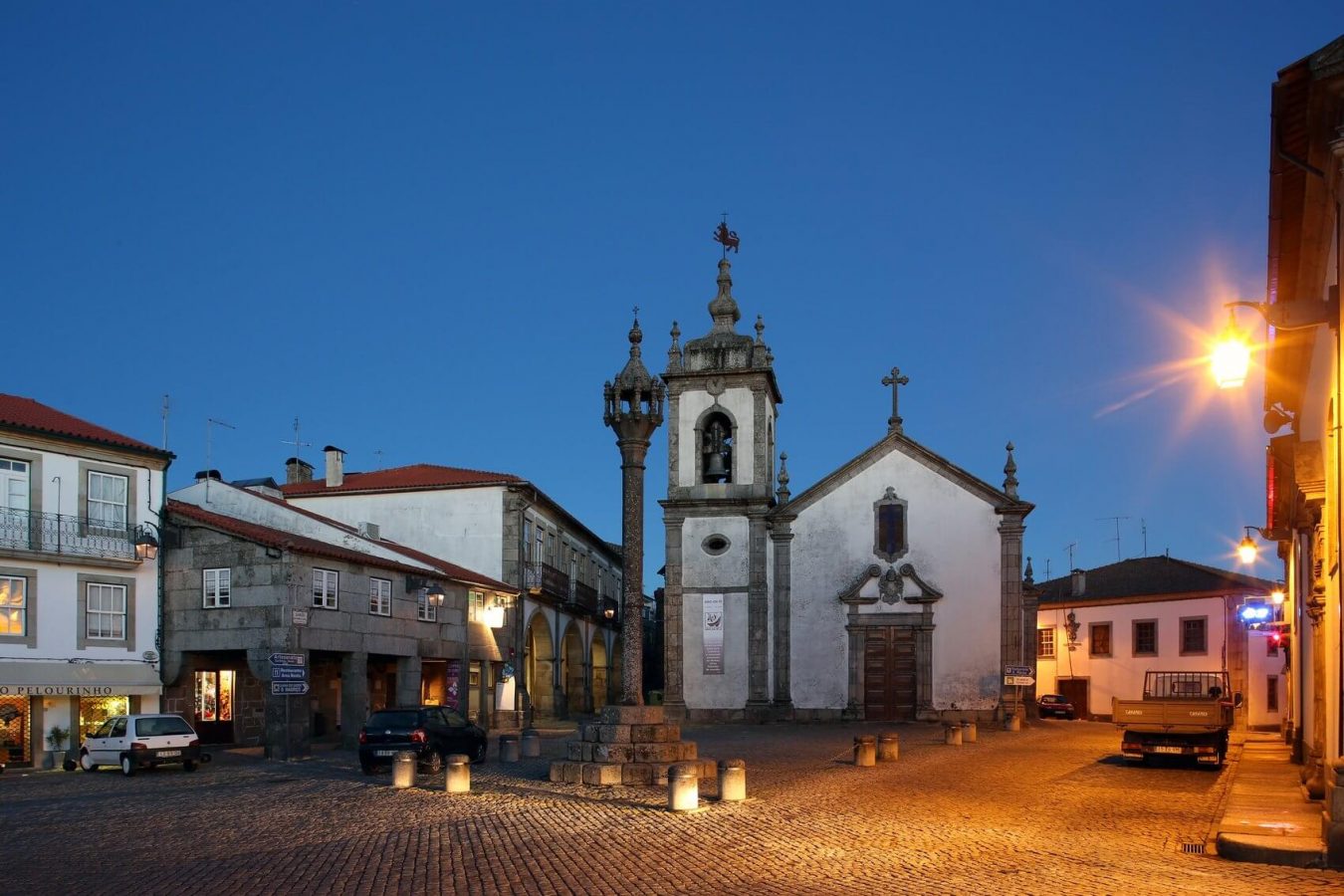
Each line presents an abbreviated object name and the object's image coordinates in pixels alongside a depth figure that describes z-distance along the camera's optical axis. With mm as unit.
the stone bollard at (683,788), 15500
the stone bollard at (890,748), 24375
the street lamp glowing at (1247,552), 23891
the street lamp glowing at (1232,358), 9594
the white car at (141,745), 22812
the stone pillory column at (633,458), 20156
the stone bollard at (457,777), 18172
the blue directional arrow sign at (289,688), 24453
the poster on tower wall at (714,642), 40781
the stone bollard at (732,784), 16609
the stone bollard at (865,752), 23000
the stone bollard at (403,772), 19109
